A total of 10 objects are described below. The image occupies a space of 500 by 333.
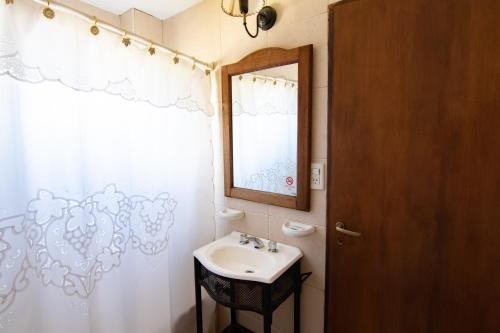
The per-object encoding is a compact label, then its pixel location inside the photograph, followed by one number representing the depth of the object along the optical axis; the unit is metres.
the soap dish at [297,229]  1.32
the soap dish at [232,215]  1.62
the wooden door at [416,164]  0.92
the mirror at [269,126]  1.33
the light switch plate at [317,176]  1.31
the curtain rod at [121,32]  0.96
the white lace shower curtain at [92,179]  0.92
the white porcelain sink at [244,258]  1.21
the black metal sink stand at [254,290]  1.18
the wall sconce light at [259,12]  1.24
